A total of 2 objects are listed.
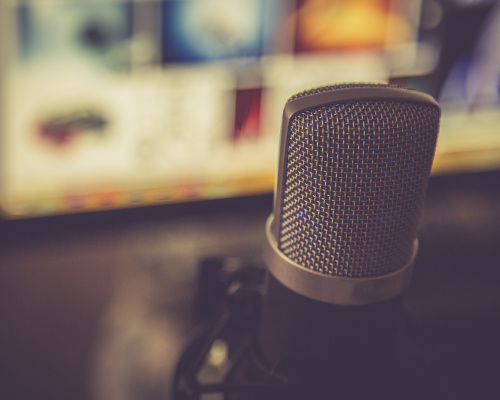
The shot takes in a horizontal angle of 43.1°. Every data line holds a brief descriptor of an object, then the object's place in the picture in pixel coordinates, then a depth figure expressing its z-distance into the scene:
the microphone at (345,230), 0.33
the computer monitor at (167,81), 0.94
